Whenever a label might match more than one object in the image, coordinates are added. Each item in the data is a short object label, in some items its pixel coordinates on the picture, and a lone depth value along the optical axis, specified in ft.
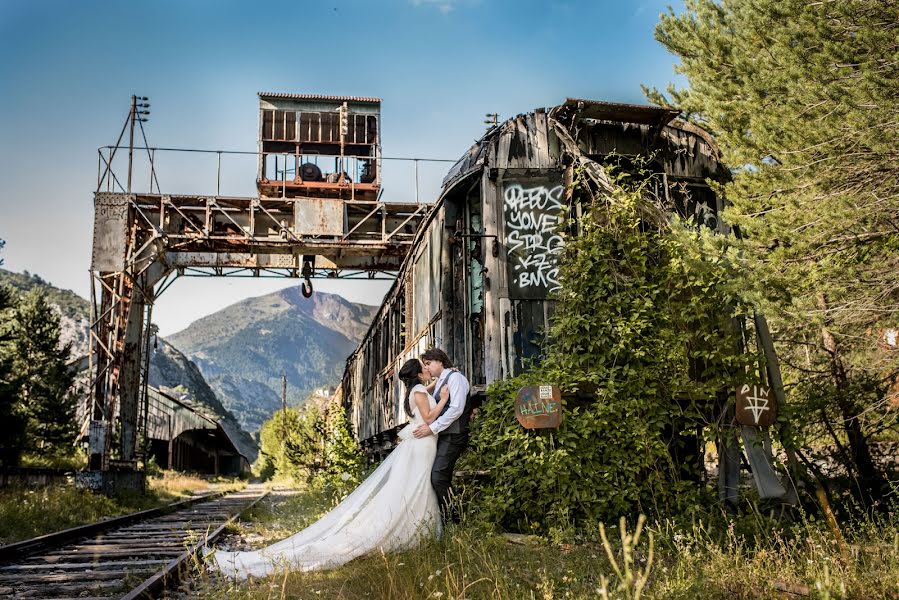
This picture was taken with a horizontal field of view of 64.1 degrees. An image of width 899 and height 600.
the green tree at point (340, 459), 51.19
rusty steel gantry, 59.72
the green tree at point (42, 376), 95.20
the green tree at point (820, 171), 23.88
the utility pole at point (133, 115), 62.28
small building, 135.54
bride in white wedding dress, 20.62
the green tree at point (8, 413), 52.70
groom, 22.09
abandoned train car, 29.58
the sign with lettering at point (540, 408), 25.48
